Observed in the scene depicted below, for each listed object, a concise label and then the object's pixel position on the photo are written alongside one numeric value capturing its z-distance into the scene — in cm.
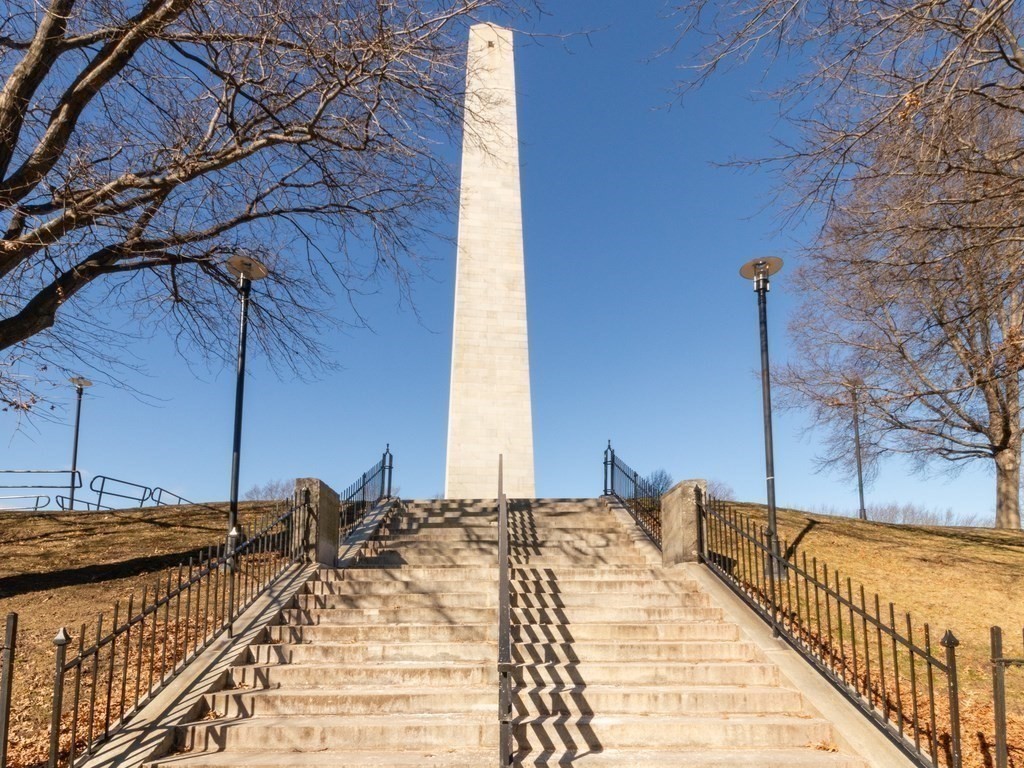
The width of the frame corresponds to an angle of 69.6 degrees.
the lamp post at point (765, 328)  909
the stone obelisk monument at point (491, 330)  1567
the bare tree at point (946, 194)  640
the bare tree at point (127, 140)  620
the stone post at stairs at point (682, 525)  797
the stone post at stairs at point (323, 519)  809
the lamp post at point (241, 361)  886
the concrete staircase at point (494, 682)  472
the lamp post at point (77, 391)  1703
